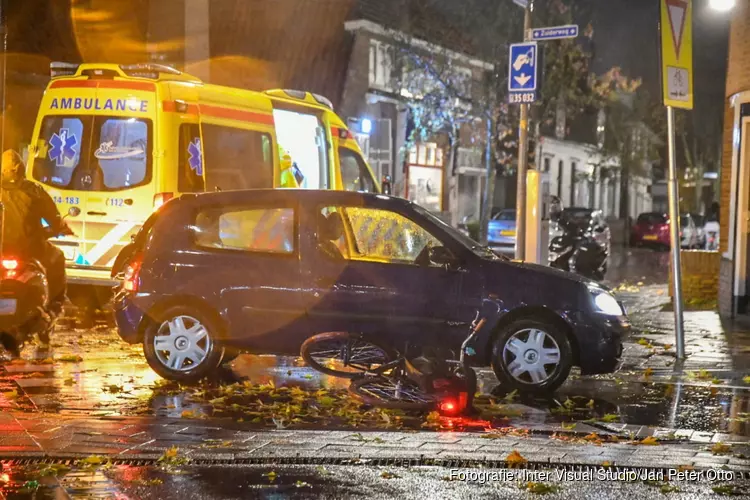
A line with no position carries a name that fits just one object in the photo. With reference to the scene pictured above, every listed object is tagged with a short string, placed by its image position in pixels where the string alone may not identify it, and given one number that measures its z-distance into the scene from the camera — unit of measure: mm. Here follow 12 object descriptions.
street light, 24611
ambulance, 23083
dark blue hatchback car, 15903
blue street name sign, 24583
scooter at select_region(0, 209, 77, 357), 18066
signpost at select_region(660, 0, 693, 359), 19277
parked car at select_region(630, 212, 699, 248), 70936
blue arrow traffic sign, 24885
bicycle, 14385
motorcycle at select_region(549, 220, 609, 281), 38727
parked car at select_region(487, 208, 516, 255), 52424
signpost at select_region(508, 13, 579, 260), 24871
